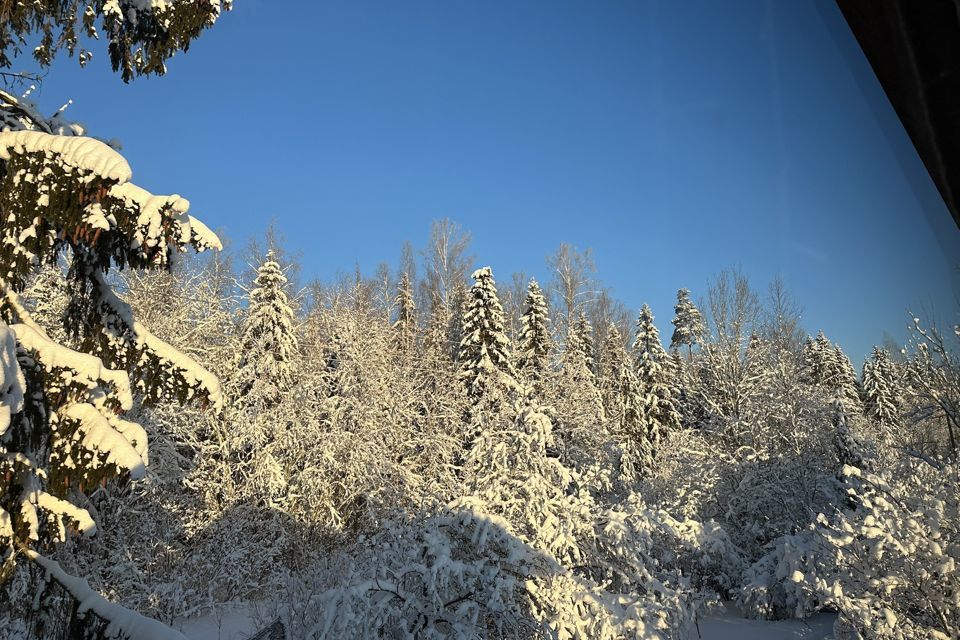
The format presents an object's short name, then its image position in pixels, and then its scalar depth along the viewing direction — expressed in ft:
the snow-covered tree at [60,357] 12.25
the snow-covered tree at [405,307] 114.01
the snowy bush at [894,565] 25.85
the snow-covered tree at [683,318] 88.48
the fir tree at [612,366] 107.94
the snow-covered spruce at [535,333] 87.45
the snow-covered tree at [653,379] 109.19
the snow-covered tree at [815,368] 56.39
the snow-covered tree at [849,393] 52.95
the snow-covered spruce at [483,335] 81.64
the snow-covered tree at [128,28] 15.84
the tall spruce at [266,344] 62.90
